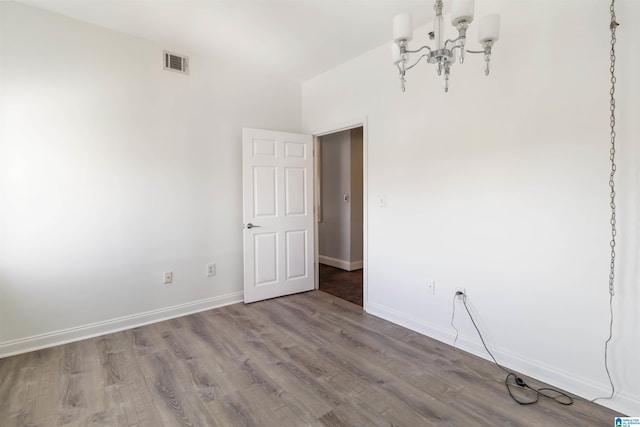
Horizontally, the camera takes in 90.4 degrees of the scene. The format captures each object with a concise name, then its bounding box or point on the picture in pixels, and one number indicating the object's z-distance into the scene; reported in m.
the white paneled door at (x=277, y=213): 3.56
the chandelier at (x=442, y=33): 1.41
